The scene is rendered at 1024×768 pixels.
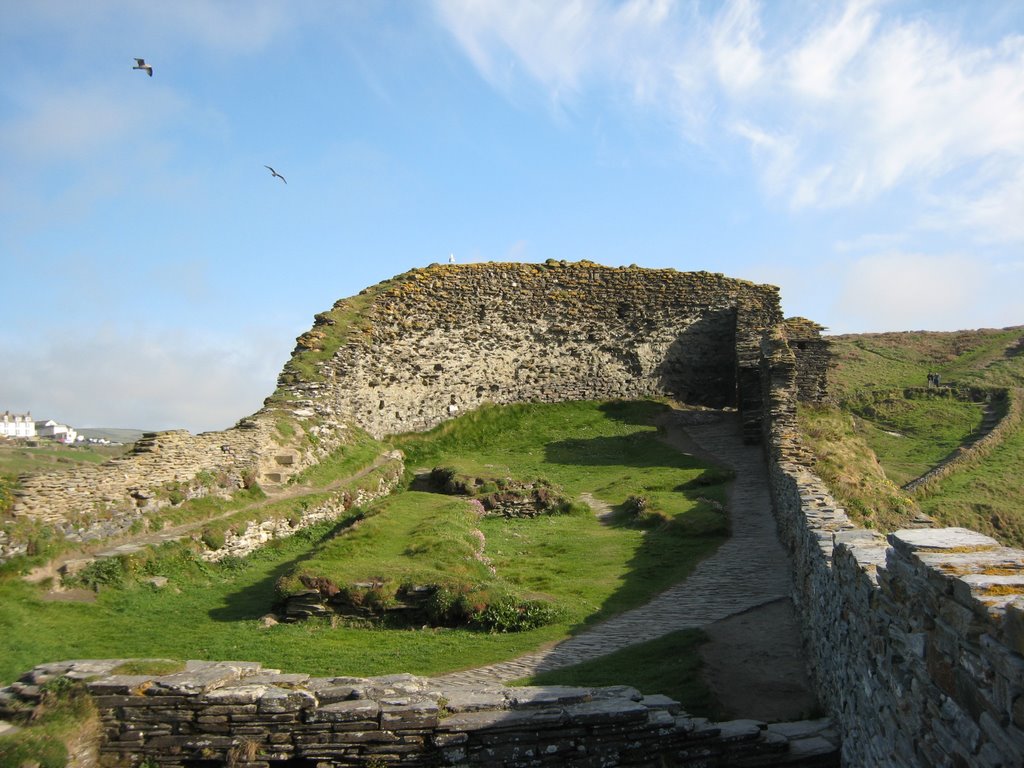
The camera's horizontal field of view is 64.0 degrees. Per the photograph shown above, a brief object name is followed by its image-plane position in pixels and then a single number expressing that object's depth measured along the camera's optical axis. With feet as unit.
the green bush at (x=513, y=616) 39.42
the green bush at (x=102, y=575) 44.39
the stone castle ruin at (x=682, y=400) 14.49
